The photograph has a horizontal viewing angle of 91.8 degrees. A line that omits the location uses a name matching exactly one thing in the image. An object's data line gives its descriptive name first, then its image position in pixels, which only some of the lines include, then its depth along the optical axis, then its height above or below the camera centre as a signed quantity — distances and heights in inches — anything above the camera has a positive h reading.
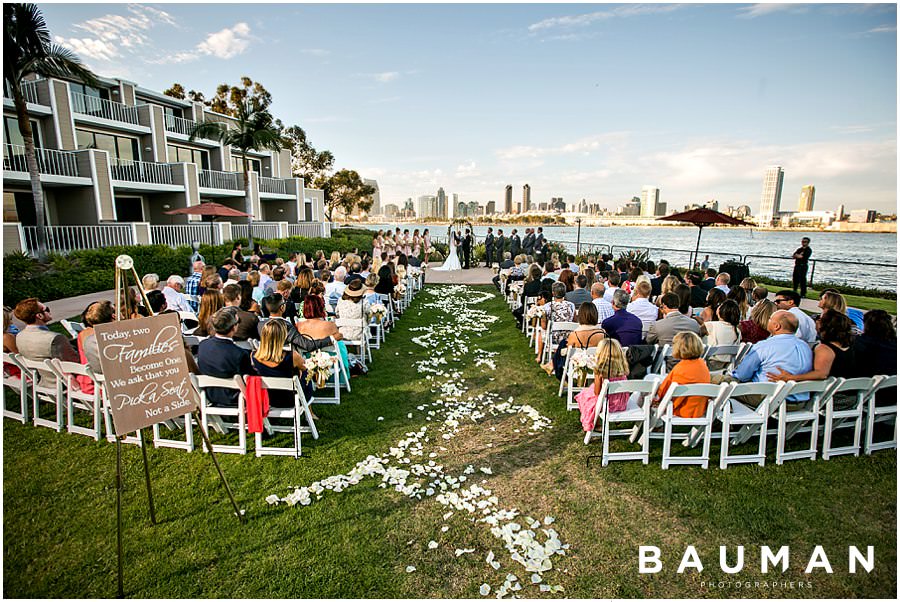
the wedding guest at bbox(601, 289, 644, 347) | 231.6 -53.9
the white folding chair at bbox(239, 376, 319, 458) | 173.8 -77.9
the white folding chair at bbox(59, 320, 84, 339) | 234.2 -55.6
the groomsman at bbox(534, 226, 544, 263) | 775.7 -36.4
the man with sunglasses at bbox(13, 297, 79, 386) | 204.5 -54.0
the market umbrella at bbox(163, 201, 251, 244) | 526.9 +17.0
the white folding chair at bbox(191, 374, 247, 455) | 173.3 -75.1
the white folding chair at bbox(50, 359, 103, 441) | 185.9 -74.6
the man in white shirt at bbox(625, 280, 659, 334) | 272.1 -51.2
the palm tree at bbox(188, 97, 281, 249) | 852.0 +186.0
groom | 859.3 -50.4
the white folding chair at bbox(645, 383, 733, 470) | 163.5 -73.6
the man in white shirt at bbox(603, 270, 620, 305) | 338.6 -43.7
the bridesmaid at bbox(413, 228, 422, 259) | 707.3 -32.5
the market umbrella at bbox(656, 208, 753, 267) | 415.5 +5.9
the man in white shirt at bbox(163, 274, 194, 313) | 296.4 -48.4
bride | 836.6 -68.1
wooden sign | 128.6 -45.1
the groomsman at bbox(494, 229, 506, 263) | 815.3 -40.8
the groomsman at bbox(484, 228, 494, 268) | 866.3 -47.1
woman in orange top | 172.2 -57.3
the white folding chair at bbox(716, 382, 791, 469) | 165.0 -74.4
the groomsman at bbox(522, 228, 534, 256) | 804.1 -33.1
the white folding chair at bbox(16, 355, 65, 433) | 196.4 -74.7
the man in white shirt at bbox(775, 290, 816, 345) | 229.6 -47.1
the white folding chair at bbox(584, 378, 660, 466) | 171.2 -77.2
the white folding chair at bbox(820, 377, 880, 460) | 170.4 -74.1
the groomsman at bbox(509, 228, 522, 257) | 816.7 -39.0
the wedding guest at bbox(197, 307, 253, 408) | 179.6 -53.6
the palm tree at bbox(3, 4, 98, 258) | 544.1 +216.4
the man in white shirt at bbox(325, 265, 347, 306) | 340.8 -51.9
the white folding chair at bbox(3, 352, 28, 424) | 202.2 -76.4
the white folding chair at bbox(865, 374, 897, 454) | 173.6 -76.6
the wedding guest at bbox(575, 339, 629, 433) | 181.8 -59.3
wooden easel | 117.6 -70.8
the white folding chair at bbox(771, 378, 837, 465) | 167.5 -74.9
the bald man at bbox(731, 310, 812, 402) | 179.3 -53.3
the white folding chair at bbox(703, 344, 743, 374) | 215.6 -63.5
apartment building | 751.1 +115.0
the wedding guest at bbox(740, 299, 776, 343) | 223.1 -50.7
